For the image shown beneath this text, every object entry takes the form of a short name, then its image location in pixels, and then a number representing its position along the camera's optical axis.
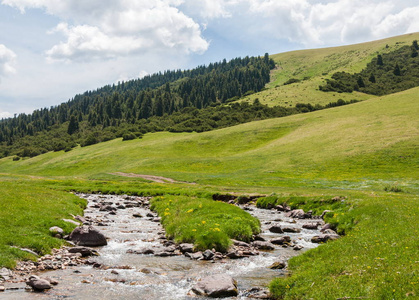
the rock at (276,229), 25.33
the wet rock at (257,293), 12.34
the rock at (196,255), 17.78
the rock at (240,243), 20.27
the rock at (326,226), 26.06
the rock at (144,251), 18.98
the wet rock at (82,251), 17.95
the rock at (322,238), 21.73
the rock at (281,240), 21.56
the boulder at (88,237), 20.16
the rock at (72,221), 23.98
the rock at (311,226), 26.91
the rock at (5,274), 13.23
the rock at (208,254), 17.66
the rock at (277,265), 16.16
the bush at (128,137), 144.88
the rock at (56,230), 20.55
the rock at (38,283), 12.33
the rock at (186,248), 19.01
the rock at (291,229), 25.79
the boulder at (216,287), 12.56
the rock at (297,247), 19.86
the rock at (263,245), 20.17
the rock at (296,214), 33.21
